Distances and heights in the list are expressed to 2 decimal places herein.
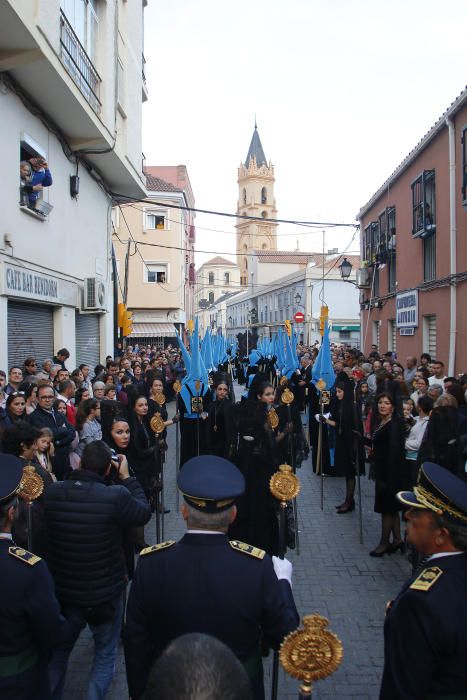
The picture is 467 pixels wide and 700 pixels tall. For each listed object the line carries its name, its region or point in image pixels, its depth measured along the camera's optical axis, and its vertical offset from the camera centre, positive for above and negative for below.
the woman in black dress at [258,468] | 6.04 -1.41
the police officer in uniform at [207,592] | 2.36 -1.05
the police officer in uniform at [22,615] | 2.64 -1.27
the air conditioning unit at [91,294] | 15.11 +1.29
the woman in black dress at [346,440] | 8.23 -1.45
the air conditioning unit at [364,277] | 23.29 +2.64
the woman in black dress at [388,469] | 6.48 -1.47
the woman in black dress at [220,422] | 7.66 -1.15
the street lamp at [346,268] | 19.51 +2.52
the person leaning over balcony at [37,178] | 11.05 +3.22
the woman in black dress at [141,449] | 6.81 -1.29
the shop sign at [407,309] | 17.31 +1.02
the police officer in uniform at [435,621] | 2.11 -1.05
